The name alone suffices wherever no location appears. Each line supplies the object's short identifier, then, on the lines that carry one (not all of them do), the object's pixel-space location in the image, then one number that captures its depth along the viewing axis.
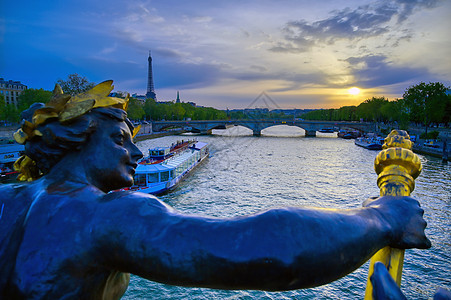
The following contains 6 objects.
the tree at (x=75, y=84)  26.06
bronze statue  0.79
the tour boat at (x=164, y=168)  18.00
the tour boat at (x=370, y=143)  37.47
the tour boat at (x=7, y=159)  19.46
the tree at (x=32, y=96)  40.28
